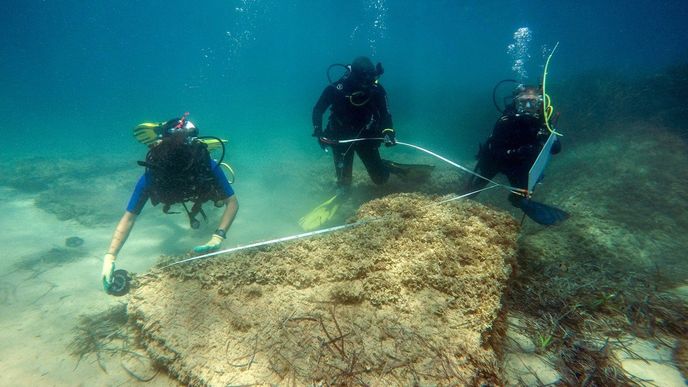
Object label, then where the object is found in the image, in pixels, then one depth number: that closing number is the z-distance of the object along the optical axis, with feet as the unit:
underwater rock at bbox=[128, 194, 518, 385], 6.04
